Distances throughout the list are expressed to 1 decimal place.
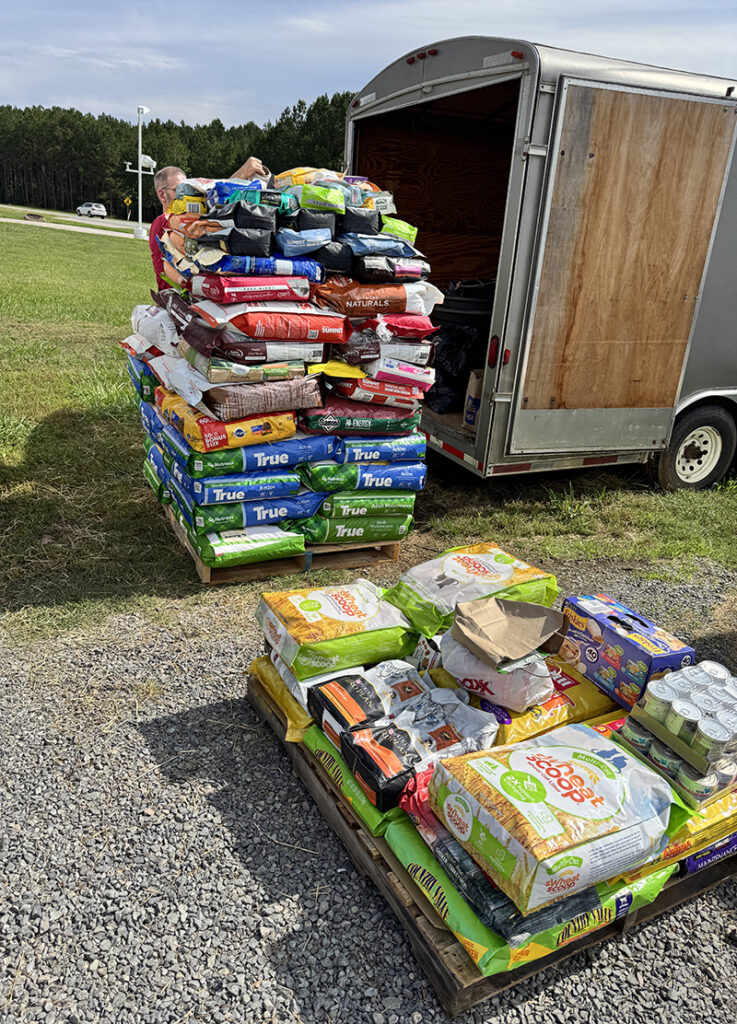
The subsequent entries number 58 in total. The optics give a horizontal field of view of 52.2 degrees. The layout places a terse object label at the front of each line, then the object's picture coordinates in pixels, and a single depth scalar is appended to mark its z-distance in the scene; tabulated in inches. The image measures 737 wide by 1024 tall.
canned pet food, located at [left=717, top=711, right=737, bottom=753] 103.5
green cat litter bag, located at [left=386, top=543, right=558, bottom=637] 143.6
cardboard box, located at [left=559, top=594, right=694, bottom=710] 127.3
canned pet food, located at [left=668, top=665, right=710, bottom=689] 116.2
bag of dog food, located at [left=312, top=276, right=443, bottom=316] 193.3
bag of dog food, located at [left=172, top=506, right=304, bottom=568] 188.4
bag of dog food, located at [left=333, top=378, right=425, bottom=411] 199.9
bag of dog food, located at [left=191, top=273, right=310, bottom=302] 177.5
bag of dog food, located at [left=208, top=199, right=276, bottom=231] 175.8
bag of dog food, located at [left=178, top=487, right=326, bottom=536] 189.2
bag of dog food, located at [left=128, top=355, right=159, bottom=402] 225.9
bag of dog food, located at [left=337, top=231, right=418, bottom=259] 191.6
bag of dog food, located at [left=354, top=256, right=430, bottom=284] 191.6
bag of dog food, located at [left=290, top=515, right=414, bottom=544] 204.7
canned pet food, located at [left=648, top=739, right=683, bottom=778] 109.0
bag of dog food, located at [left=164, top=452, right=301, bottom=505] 185.9
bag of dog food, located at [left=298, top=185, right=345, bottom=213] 186.9
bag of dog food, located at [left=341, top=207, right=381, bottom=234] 192.7
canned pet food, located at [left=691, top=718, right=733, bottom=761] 103.0
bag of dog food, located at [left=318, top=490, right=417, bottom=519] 204.2
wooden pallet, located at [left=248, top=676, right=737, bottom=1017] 92.3
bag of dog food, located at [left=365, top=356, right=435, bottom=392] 200.7
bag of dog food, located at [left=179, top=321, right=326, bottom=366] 180.7
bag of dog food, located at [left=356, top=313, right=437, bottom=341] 200.1
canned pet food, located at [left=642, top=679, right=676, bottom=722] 111.4
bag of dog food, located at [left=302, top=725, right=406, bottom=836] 109.7
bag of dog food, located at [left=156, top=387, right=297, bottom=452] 183.0
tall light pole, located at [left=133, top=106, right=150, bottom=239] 1725.5
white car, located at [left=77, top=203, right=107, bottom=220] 2701.8
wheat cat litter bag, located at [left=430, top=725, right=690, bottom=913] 90.1
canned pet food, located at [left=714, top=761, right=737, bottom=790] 107.4
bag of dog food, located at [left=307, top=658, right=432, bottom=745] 120.3
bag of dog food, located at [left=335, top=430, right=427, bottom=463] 202.2
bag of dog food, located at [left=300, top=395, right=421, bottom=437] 198.2
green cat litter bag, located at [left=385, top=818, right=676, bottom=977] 91.0
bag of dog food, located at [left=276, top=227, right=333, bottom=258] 183.2
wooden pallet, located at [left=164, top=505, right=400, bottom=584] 197.5
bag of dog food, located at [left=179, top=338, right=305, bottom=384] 181.2
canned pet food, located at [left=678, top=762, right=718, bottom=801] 105.6
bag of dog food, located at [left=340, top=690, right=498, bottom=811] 109.6
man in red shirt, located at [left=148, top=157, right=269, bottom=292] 219.1
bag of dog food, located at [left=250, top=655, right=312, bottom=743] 129.9
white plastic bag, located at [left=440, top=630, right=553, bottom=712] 122.1
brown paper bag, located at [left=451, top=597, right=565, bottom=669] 121.0
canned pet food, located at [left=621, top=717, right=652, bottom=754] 113.9
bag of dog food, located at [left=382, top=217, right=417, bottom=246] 201.6
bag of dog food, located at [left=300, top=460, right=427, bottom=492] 200.2
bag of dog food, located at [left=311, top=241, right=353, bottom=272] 189.8
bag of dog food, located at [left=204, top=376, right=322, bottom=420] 183.6
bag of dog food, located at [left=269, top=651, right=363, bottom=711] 131.8
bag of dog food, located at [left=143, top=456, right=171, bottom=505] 216.7
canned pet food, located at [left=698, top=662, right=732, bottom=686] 117.9
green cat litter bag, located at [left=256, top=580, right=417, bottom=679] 132.8
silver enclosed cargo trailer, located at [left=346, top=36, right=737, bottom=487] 201.6
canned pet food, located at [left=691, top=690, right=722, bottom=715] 108.9
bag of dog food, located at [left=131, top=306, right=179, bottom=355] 209.3
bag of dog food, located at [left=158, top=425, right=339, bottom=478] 185.5
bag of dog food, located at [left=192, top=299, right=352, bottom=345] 178.5
